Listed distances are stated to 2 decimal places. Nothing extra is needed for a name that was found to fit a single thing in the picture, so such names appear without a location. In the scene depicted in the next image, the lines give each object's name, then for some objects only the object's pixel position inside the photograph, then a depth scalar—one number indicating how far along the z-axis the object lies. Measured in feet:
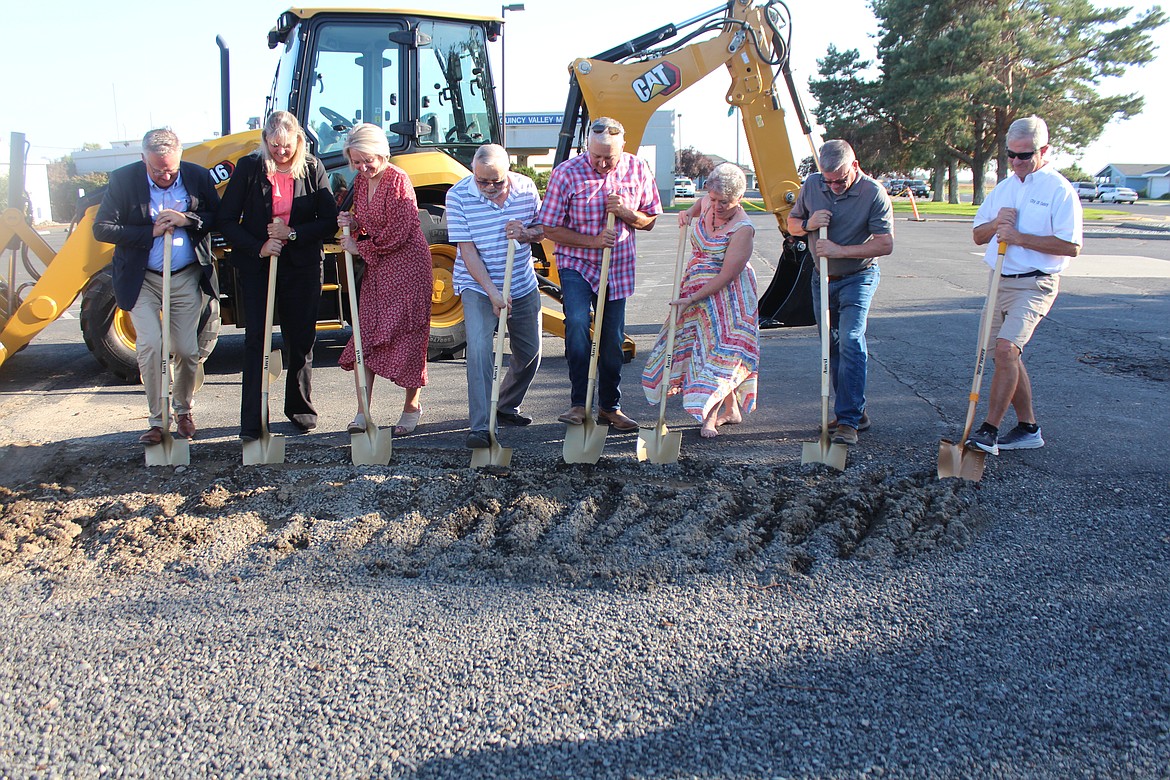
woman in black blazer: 17.28
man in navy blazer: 17.01
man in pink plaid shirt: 17.40
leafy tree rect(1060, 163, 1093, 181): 218.73
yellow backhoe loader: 23.62
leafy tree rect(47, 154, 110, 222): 87.58
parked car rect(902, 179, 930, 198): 212.84
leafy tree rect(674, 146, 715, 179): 225.97
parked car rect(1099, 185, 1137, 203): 204.74
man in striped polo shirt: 17.30
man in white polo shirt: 16.12
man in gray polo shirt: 17.44
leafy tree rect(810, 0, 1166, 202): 139.23
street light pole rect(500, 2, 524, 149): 27.55
